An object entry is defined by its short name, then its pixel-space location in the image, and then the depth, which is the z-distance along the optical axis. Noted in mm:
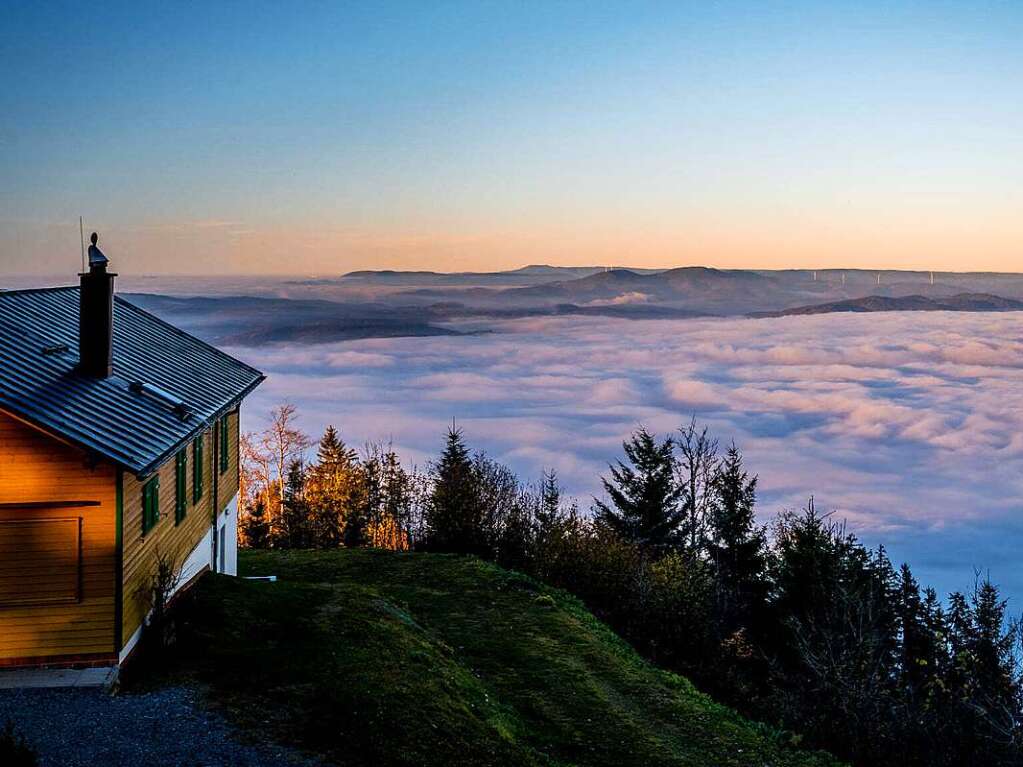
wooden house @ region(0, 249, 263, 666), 14977
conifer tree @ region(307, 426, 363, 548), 48781
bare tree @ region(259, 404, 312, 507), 60844
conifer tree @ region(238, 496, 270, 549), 47125
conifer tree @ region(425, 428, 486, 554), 41969
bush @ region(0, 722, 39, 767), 10531
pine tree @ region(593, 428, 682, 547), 53406
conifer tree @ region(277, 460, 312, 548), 49062
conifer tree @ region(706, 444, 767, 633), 47344
